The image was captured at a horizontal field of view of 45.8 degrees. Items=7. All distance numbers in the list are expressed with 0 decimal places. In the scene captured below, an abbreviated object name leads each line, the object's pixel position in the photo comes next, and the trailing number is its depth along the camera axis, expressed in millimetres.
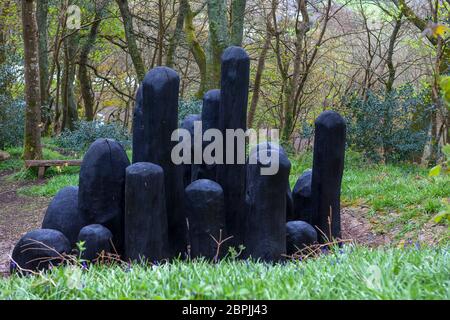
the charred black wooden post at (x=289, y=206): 5732
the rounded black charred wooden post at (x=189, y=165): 5546
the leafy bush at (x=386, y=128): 12594
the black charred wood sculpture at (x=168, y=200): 4602
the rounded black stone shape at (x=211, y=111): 5465
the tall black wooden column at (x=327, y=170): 5395
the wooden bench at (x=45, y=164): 11812
